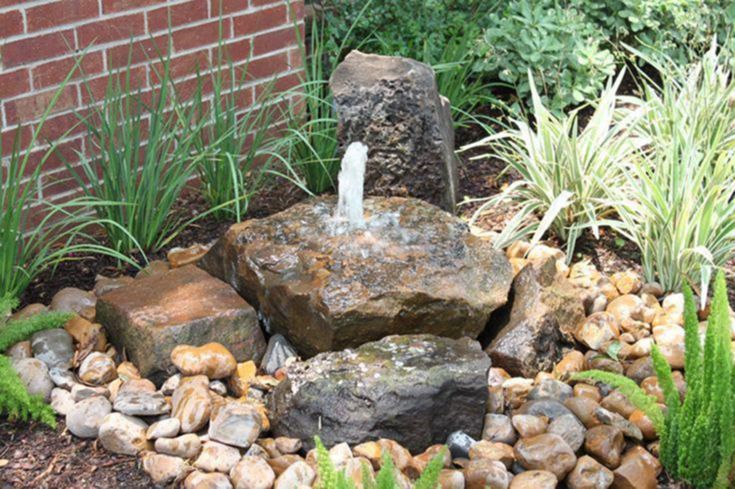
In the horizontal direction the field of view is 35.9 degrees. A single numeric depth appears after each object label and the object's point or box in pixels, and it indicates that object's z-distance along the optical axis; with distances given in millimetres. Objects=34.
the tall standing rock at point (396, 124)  4598
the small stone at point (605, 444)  3443
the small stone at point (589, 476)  3342
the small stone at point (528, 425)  3521
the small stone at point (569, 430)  3496
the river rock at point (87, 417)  3492
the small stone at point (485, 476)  3269
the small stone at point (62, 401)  3609
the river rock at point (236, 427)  3396
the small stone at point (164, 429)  3426
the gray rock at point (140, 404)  3494
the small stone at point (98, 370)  3695
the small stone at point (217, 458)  3324
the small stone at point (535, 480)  3271
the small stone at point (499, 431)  3523
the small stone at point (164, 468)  3297
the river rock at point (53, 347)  3800
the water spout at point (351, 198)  4195
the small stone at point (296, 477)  3191
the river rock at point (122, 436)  3414
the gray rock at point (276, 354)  3842
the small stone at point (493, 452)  3406
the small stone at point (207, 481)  3229
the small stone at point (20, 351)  3786
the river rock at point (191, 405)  3467
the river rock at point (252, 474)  3221
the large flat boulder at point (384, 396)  3352
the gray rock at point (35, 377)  3639
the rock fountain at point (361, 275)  3730
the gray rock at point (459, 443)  3453
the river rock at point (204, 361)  3645
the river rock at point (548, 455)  3371
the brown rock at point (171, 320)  3711
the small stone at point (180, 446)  3375
